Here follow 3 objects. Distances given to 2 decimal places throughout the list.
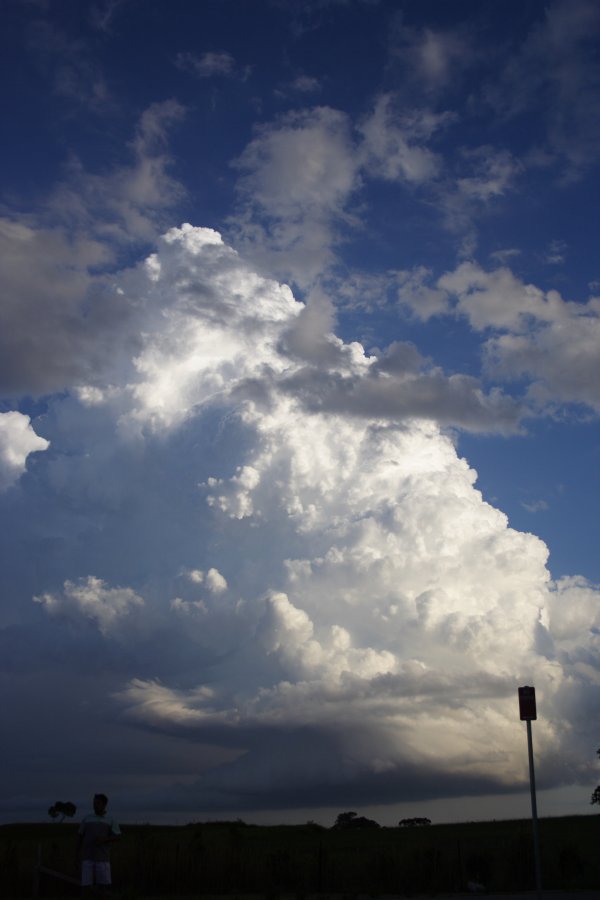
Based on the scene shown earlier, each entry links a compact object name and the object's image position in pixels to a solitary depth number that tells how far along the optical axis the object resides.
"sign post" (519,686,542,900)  18.31
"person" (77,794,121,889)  18.12
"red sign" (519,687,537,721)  18.38
